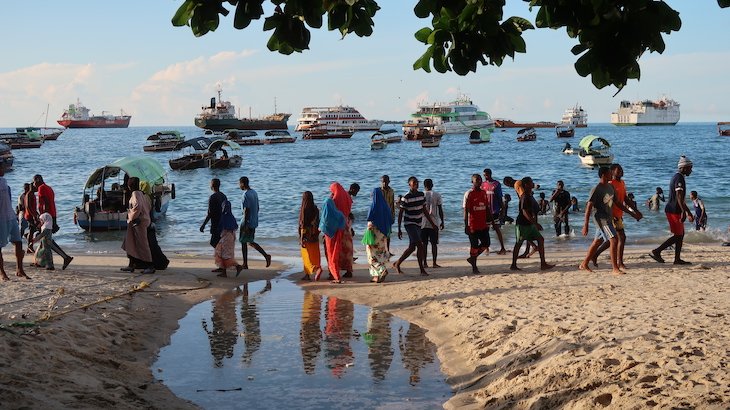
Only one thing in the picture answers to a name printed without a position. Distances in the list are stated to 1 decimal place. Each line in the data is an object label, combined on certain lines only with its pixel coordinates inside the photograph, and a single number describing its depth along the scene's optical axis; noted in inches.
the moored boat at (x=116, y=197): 858.8
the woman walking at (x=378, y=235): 470.3
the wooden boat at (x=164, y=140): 3034.0
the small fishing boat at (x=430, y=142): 3139.8
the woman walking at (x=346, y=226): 473.4
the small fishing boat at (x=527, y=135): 3654.0
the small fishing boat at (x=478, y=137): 3469.5
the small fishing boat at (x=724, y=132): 3954.2
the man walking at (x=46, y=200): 549.0
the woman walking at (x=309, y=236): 471.8
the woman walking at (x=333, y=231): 469.4
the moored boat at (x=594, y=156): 1807.3
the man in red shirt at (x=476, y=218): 479.2
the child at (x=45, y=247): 480.8
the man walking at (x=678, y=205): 453.5
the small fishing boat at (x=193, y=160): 1959.9
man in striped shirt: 486.9
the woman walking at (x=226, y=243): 491.8
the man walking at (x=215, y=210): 489.7
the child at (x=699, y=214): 718.5
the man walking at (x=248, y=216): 506.6
